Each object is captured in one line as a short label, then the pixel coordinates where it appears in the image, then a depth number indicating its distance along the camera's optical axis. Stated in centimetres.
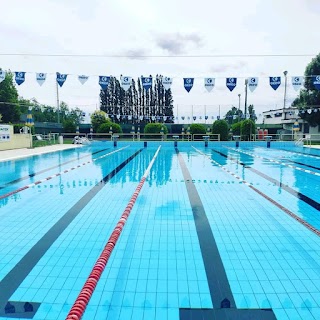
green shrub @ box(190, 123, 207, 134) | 2514
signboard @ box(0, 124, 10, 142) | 1549
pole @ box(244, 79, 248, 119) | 2630
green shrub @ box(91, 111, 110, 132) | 3109
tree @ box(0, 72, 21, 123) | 3177
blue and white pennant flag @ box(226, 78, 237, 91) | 1413
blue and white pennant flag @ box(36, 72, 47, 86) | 1374
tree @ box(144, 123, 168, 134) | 2602
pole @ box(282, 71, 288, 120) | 2826
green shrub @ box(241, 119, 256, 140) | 2444
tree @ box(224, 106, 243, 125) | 5234
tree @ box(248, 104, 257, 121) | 5531
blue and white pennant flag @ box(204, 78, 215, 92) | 1422
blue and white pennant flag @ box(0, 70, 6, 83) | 1305
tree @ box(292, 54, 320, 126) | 2586
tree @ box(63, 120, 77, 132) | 2816
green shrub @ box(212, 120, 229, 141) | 2434
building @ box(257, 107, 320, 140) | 3157
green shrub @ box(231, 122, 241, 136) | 2646
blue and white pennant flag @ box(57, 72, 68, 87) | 1397
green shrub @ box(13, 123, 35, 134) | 2519
